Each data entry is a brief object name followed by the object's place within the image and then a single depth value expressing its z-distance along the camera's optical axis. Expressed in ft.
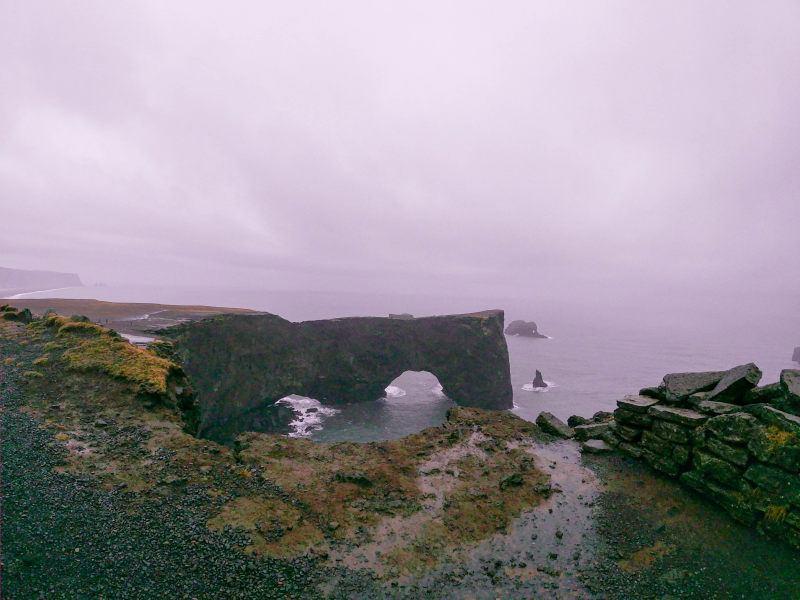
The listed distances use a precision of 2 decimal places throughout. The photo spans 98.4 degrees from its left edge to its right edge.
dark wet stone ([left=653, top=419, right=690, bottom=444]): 39.14
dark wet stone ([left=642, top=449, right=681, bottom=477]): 39.70
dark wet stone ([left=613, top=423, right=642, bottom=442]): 44.98
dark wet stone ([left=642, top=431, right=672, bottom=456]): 41.01
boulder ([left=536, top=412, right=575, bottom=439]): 53.16
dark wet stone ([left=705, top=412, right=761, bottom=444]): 33.42
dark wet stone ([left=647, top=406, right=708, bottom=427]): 38.01
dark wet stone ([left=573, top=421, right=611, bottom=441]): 50.14
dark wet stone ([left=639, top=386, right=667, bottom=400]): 45.52
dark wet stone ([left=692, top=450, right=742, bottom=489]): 34.06
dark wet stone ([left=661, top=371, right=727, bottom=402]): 42.91
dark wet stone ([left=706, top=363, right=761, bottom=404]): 38.81
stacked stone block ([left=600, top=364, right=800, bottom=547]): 30.94
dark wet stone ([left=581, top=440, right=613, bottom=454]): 47.24
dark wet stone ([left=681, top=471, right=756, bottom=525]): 32.64
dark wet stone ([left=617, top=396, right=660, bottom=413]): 43.75
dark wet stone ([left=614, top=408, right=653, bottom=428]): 43.57
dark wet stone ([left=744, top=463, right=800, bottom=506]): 30.01
